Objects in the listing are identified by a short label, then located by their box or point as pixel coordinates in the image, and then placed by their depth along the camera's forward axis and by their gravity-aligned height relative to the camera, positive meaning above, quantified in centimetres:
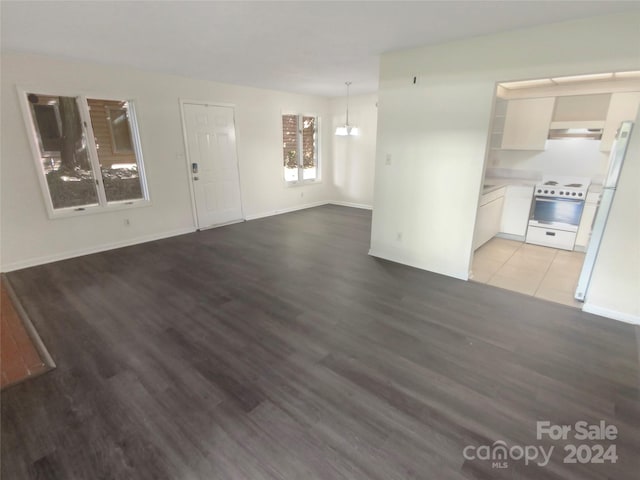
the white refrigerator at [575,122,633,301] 274 -45
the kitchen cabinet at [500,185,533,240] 497 -97
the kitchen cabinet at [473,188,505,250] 450 -102
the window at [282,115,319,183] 738 +0
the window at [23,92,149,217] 412 -7
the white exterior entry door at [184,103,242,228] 558 -28
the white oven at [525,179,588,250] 452 -94
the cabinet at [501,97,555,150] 474 +37
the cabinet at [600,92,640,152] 399 +46
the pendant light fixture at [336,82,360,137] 639 +34
